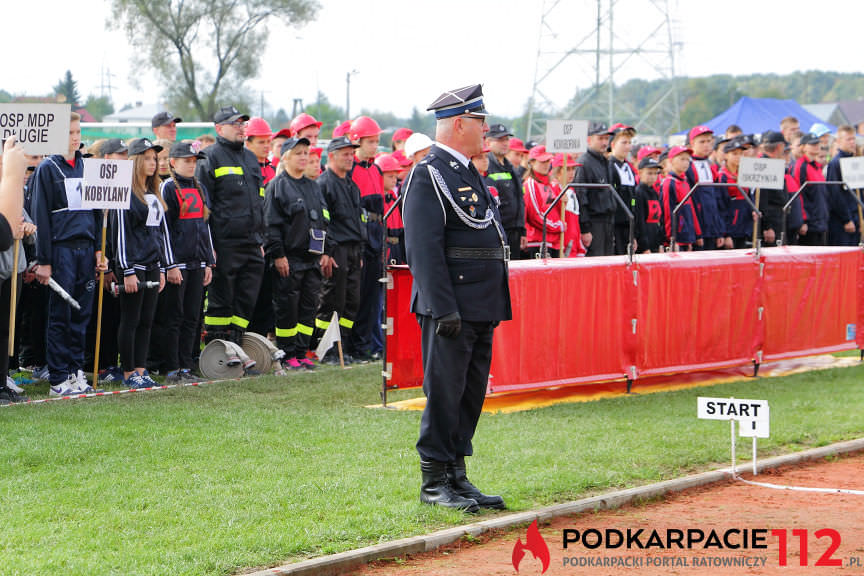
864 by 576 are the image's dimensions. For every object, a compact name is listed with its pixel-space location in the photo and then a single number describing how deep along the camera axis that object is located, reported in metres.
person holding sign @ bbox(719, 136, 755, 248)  17.50
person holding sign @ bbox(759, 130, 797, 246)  18.41
